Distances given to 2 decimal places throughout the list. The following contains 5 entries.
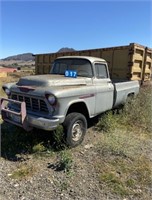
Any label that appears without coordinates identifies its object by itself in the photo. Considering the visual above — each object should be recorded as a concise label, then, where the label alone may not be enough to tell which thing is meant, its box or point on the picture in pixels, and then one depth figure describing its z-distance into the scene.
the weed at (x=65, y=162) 2.57
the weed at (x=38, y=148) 3.00
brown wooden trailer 5.52
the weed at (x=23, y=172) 2.44
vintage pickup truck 2.86
